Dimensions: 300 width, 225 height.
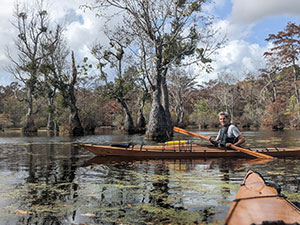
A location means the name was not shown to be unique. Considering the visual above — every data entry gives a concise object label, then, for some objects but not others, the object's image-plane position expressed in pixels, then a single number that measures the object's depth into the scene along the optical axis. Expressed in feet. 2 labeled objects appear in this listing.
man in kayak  27.89
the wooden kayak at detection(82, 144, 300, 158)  29.48
